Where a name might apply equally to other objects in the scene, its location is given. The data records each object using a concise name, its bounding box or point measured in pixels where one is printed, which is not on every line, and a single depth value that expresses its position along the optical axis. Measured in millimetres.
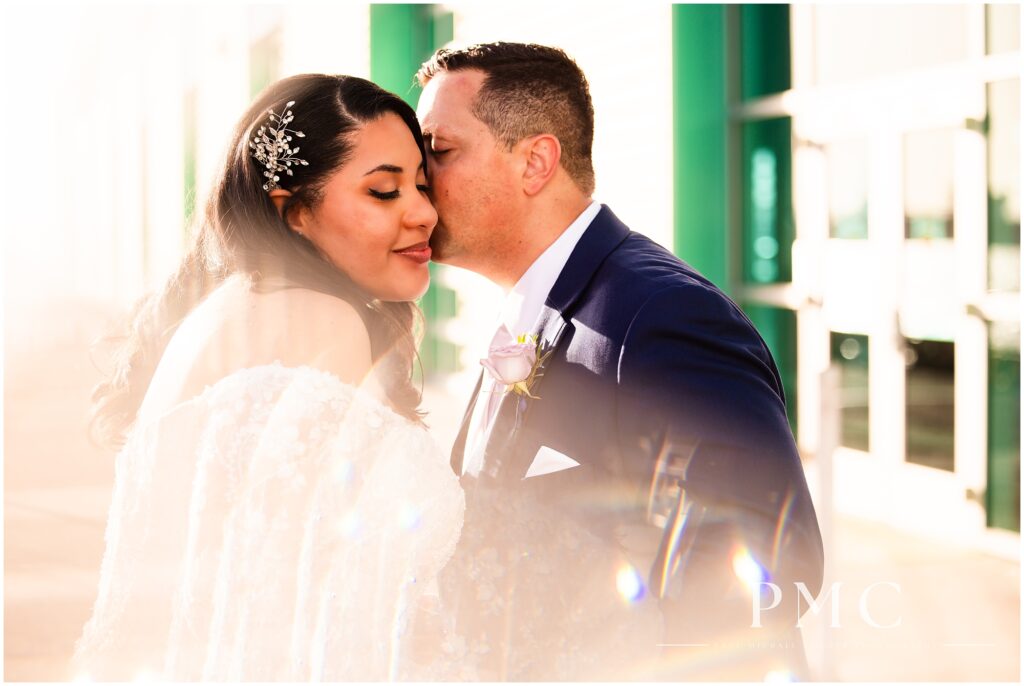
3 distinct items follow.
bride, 2203
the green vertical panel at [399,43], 11055
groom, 2197
